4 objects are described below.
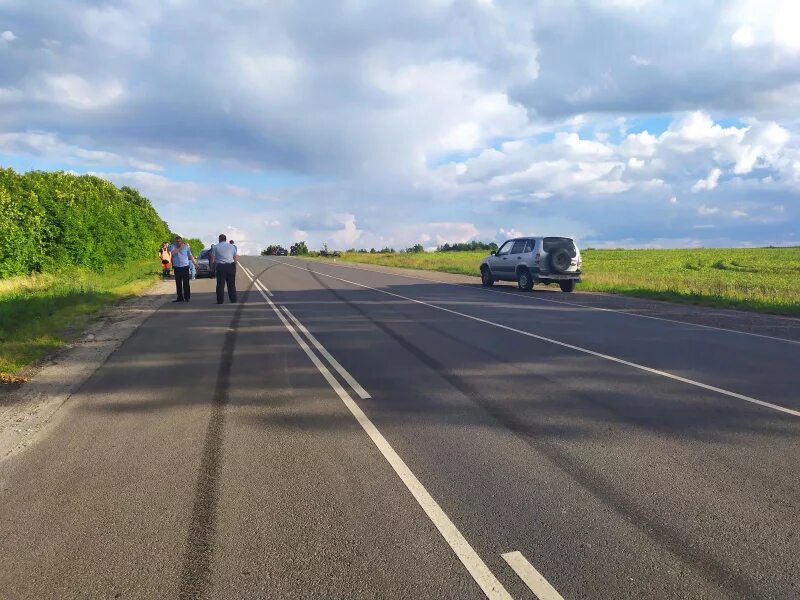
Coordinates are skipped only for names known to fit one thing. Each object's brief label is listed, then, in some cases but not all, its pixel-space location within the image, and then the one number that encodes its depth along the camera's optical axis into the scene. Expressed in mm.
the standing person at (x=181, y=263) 17875
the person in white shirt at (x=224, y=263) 17703
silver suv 22594
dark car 32000
